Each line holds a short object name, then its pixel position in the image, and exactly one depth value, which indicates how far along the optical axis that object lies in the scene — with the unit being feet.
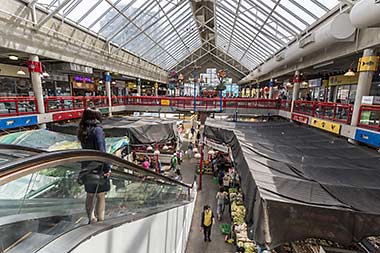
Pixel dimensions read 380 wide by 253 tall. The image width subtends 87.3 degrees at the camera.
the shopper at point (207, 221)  21.33
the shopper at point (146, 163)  35.67
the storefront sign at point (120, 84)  74.73
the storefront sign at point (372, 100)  17.94
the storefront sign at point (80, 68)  34.57
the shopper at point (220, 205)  26.33
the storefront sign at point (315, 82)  54.65
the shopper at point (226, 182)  31.83
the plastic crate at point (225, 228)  23.33
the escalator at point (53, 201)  4.19
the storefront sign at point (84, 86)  53.90
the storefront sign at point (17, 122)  21.56
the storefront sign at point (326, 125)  22.05
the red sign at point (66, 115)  29.06
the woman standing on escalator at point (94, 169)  6.73
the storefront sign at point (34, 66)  26.16
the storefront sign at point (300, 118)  30.22
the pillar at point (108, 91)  43.93
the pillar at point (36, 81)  26.17
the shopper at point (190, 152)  50.00
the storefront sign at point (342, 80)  38.75
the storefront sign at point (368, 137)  16.38
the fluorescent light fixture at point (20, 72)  36.32
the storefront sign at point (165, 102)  49.16
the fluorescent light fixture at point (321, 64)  28.31
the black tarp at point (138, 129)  26.13
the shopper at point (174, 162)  39.63
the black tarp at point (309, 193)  8.66
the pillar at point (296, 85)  37.88
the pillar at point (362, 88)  19.39
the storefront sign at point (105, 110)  41.65
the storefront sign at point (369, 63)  18.79
